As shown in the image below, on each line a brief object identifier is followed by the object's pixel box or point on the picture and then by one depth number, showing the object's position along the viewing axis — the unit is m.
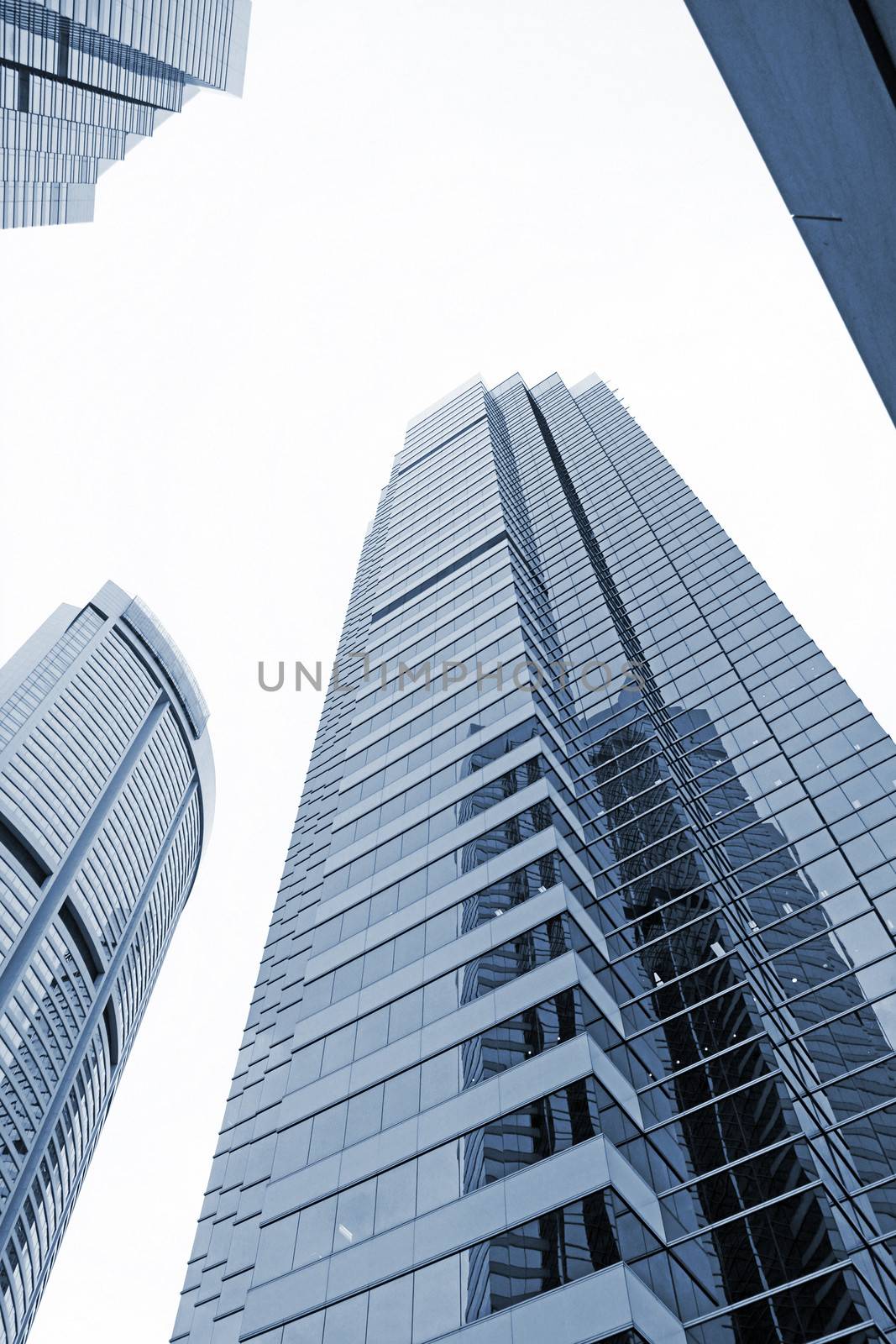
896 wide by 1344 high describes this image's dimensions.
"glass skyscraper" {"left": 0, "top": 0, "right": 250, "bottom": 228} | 76.62
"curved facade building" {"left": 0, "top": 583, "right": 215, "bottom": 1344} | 107.88
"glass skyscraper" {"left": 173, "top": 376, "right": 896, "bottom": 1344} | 18.52
